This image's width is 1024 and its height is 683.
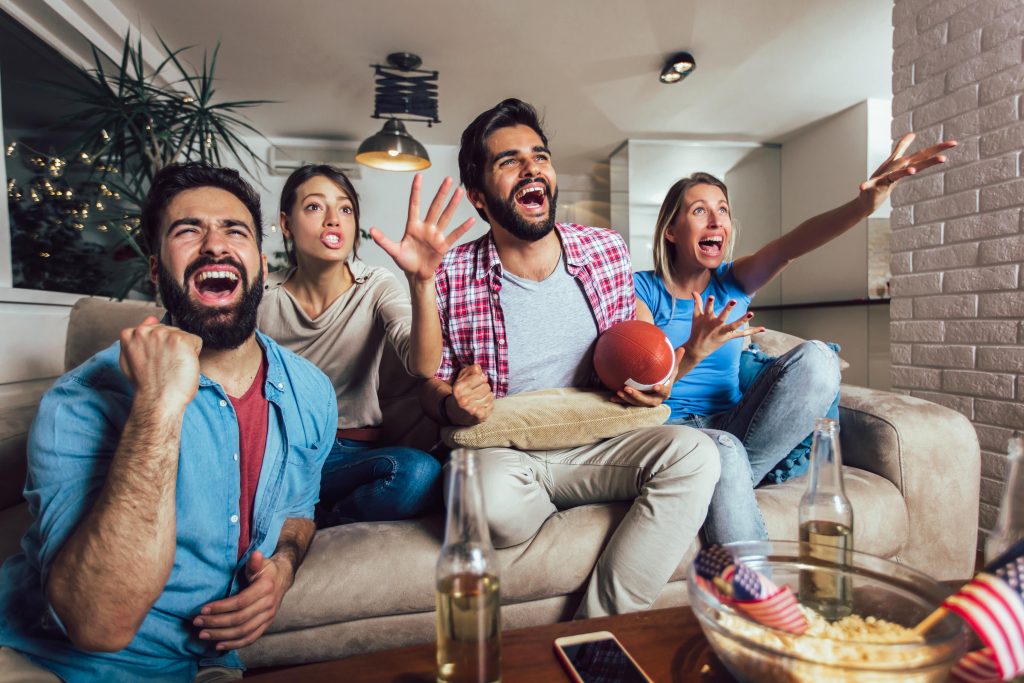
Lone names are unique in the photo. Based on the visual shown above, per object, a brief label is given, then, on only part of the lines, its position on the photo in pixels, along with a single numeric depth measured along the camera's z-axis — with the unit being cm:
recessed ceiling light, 398
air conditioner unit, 586
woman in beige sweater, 144
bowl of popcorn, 49
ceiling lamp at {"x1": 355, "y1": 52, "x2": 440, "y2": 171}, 418
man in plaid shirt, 129
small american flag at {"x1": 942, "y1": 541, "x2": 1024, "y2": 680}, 45
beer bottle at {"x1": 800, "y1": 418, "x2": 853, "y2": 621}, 85
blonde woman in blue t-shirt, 146
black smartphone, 67
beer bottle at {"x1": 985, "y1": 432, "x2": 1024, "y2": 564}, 71
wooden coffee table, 69
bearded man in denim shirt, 87
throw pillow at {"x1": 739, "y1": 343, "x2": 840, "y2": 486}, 169
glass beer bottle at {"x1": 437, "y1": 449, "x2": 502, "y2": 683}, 60
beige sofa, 127
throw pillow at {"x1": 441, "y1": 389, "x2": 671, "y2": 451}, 142
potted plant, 244
